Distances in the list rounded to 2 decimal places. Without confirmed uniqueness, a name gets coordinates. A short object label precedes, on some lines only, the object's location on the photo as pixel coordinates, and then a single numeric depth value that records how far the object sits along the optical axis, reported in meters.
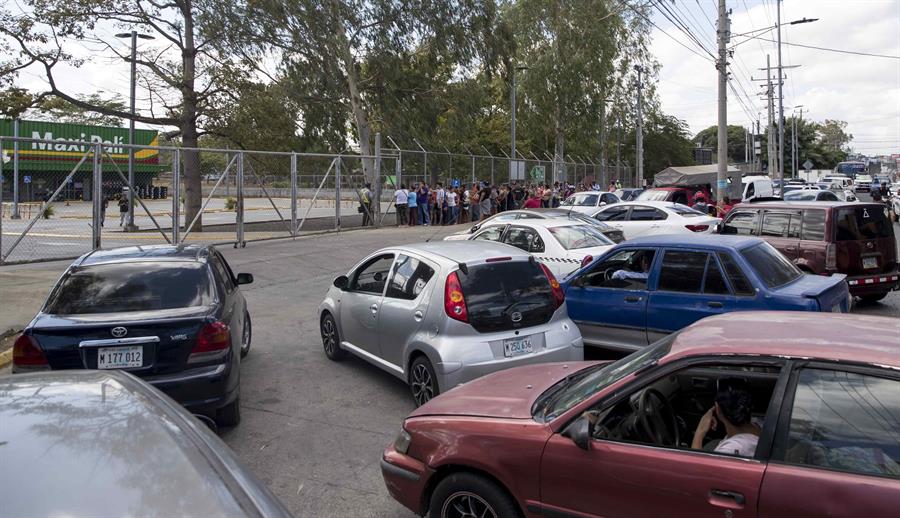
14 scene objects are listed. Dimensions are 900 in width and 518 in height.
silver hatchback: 6.17
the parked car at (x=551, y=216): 13.94
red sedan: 2.87
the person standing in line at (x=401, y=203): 26.20
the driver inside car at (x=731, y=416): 3.33
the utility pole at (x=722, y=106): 23.48
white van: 31.77
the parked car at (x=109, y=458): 1.90
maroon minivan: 10.28
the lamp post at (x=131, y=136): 17.83
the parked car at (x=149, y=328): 5.48
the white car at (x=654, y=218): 16.38
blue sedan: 7.01
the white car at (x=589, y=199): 26.38
